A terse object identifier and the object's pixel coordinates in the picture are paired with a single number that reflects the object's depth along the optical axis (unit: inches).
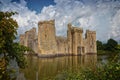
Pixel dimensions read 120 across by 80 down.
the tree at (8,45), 129.5
